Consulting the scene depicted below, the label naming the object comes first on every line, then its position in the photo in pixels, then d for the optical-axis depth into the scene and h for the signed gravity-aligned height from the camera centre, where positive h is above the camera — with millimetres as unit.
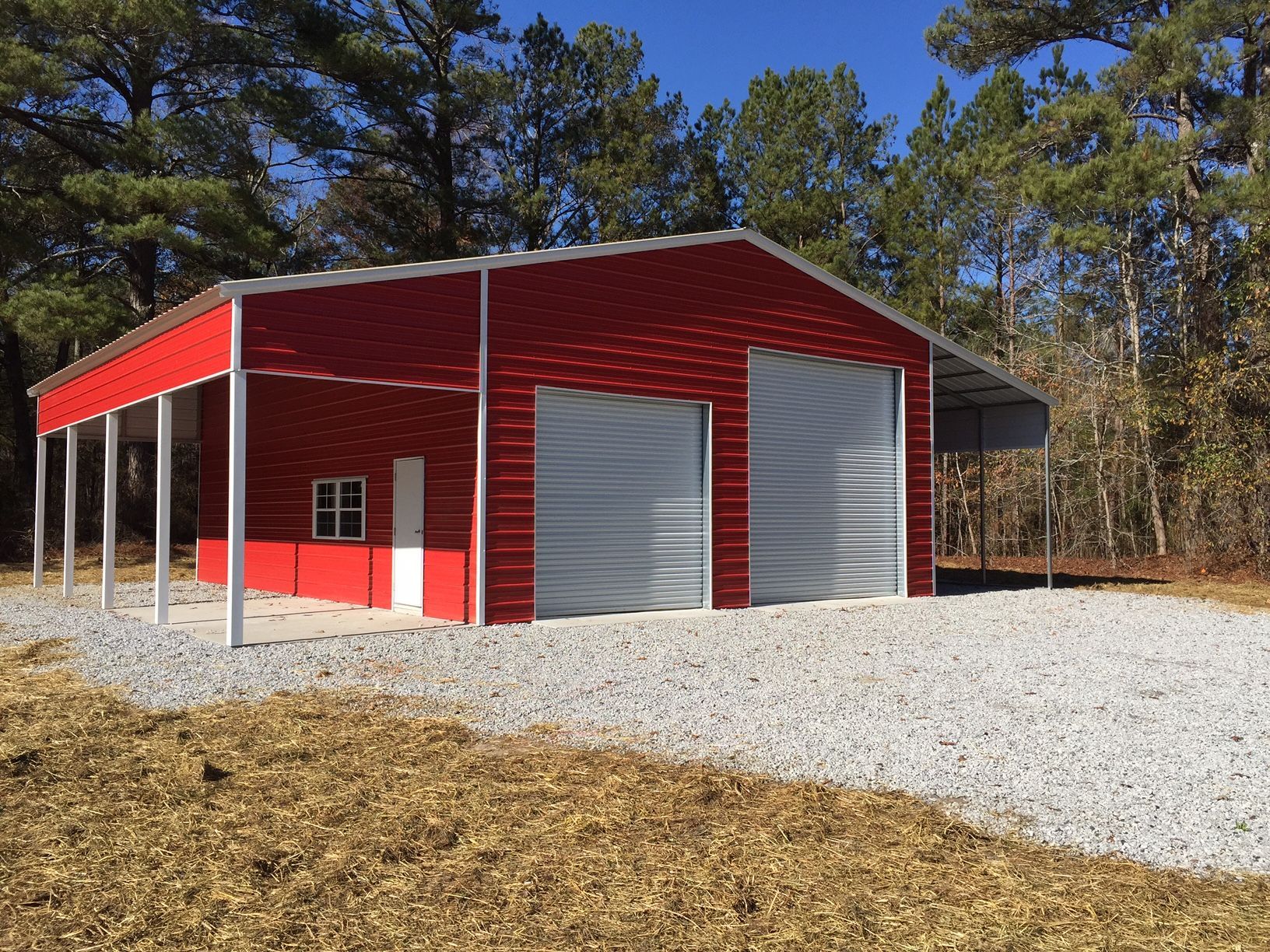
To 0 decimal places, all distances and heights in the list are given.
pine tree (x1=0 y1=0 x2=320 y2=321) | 16875 +7846
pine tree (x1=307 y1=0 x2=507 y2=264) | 20969 +8907
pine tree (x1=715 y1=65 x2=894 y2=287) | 24094 +9122
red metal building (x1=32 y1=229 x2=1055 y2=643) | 9141 +1103
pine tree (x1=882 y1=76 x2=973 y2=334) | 23594 +7469
